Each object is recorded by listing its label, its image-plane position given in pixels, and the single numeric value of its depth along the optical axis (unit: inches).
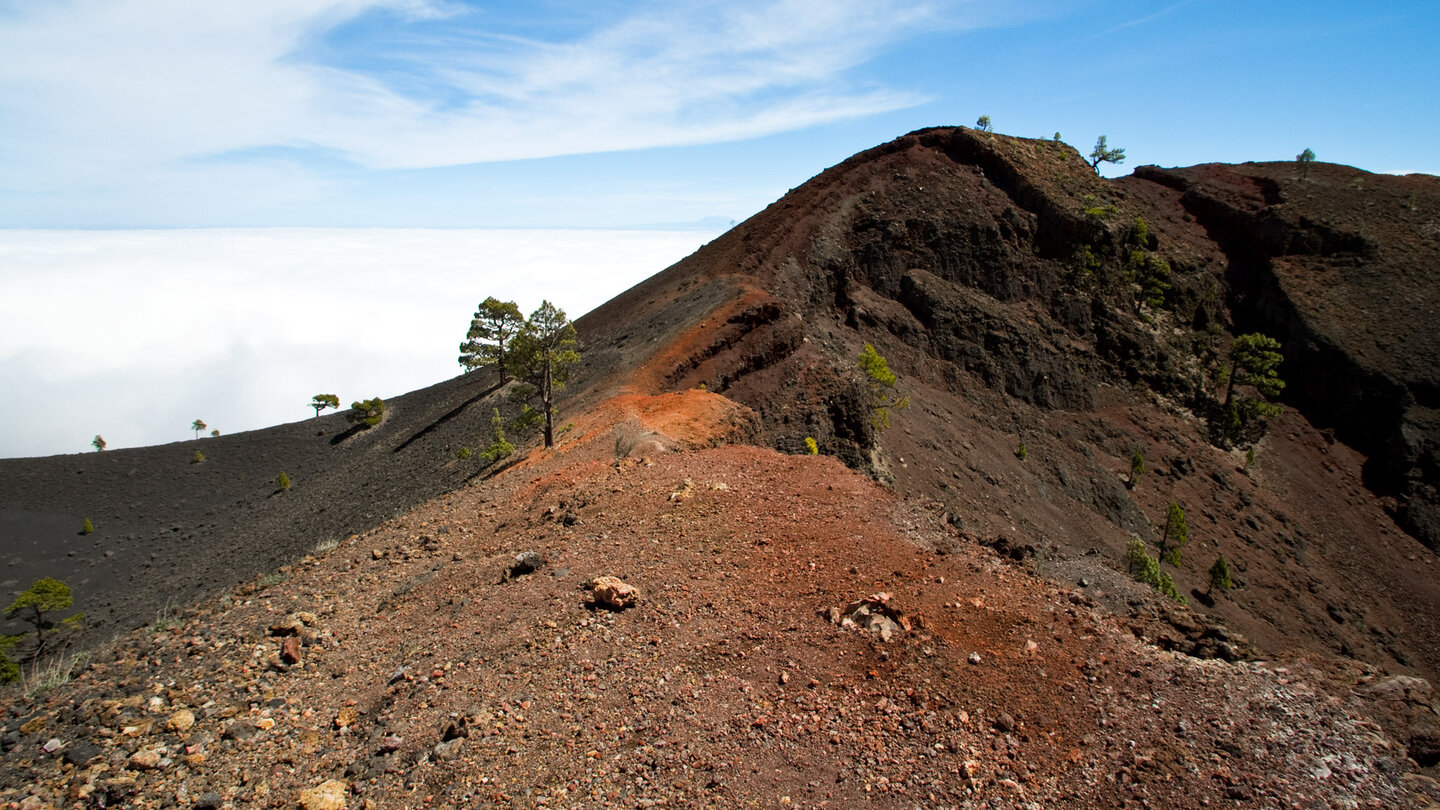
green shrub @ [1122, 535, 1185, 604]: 1035.3
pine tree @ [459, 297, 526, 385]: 1465.3
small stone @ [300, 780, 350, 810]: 328.5
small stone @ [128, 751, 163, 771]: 343.9
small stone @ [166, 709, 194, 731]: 374.0
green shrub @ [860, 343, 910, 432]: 1106.1
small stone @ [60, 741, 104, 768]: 343.9
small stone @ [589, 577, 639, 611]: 454.3
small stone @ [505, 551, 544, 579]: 526.0
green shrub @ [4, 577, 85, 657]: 968.3
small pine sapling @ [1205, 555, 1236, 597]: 1258.7
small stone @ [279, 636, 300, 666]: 451.2
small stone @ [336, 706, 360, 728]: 386.9
